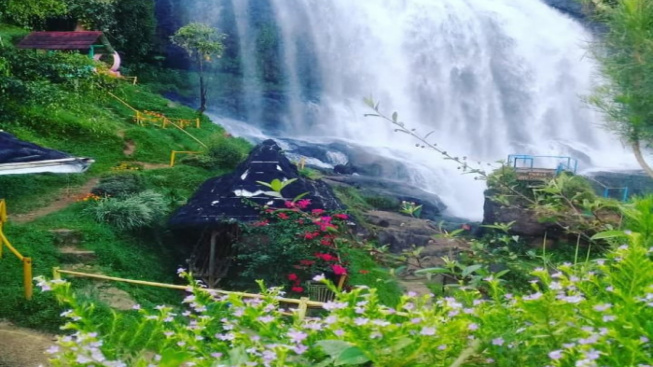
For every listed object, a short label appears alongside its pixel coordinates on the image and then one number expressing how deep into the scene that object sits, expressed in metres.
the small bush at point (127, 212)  11.09
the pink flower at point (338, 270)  9.37
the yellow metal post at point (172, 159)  16.45
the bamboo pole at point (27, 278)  7.38
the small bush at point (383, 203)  17.47
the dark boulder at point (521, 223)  15.66
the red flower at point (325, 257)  9.46
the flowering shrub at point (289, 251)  9.46
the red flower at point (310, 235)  9.59
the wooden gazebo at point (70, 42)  21.05
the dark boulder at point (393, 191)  18.12
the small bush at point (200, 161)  16.02
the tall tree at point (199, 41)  23.41
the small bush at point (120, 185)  12.77
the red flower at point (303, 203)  9.23
